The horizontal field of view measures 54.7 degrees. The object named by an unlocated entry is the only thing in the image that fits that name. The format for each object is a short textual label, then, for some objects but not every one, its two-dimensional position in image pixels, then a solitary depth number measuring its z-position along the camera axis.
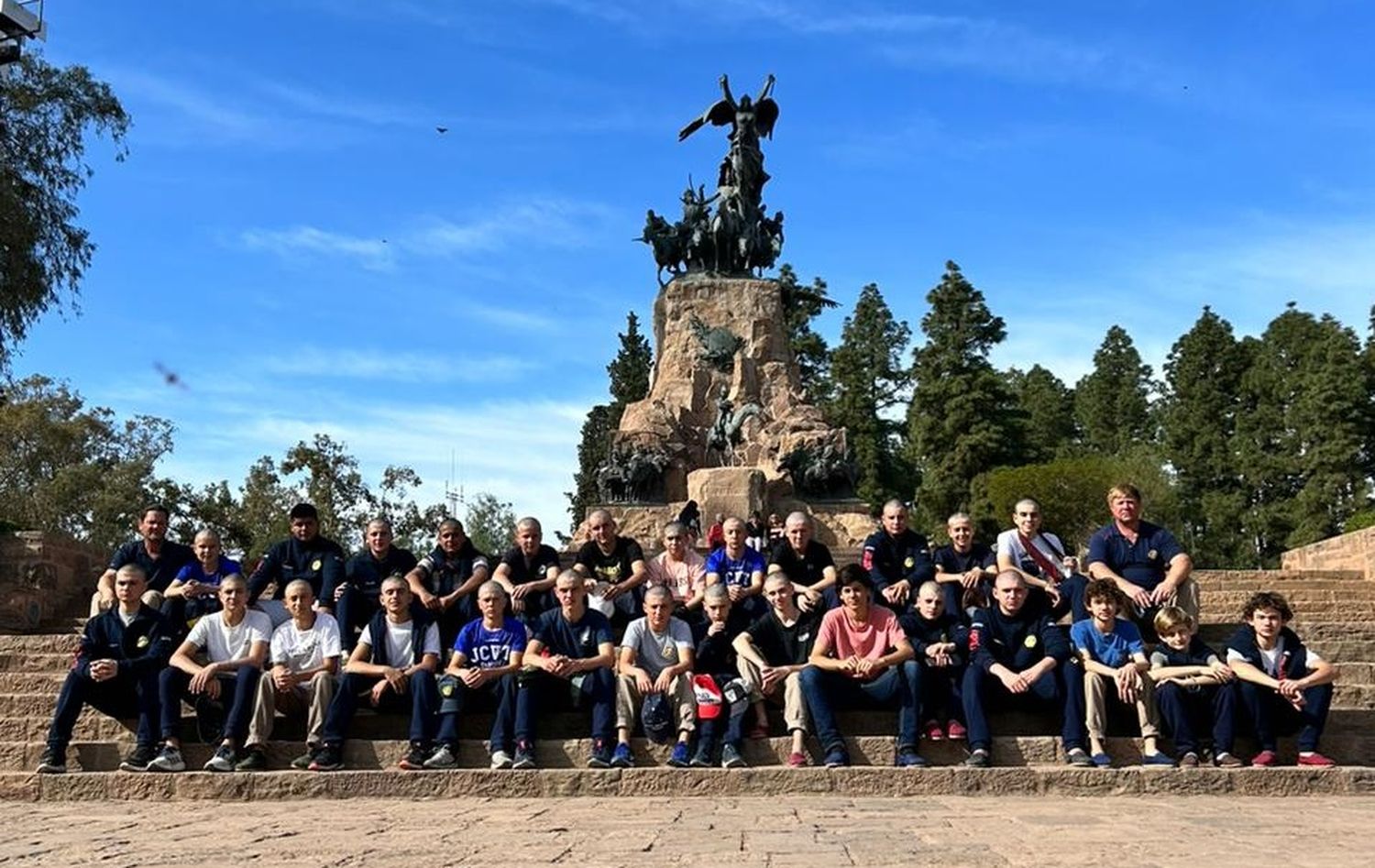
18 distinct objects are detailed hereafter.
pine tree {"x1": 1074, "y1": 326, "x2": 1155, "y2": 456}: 55.75
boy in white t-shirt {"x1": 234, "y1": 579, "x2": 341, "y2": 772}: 6.54
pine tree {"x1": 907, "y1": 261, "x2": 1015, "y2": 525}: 43.88
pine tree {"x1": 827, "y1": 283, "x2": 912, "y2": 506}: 47.06
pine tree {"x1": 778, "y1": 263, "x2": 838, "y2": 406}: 52.55
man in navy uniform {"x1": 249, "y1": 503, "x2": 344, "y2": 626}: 7.88
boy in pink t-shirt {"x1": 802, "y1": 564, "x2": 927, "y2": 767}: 6.47
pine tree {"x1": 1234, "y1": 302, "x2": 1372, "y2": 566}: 37.47
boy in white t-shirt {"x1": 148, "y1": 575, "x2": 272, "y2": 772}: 6.49
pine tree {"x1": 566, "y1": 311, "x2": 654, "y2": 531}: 42.80
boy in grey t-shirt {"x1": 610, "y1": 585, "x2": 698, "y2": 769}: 6.50
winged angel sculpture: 26.00
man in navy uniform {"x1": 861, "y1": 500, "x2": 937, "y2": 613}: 7.89
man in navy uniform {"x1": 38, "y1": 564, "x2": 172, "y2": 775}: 6.54
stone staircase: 5.97
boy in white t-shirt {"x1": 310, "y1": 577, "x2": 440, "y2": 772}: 6.50
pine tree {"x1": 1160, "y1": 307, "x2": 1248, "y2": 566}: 41.25
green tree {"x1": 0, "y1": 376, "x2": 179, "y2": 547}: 34.59
